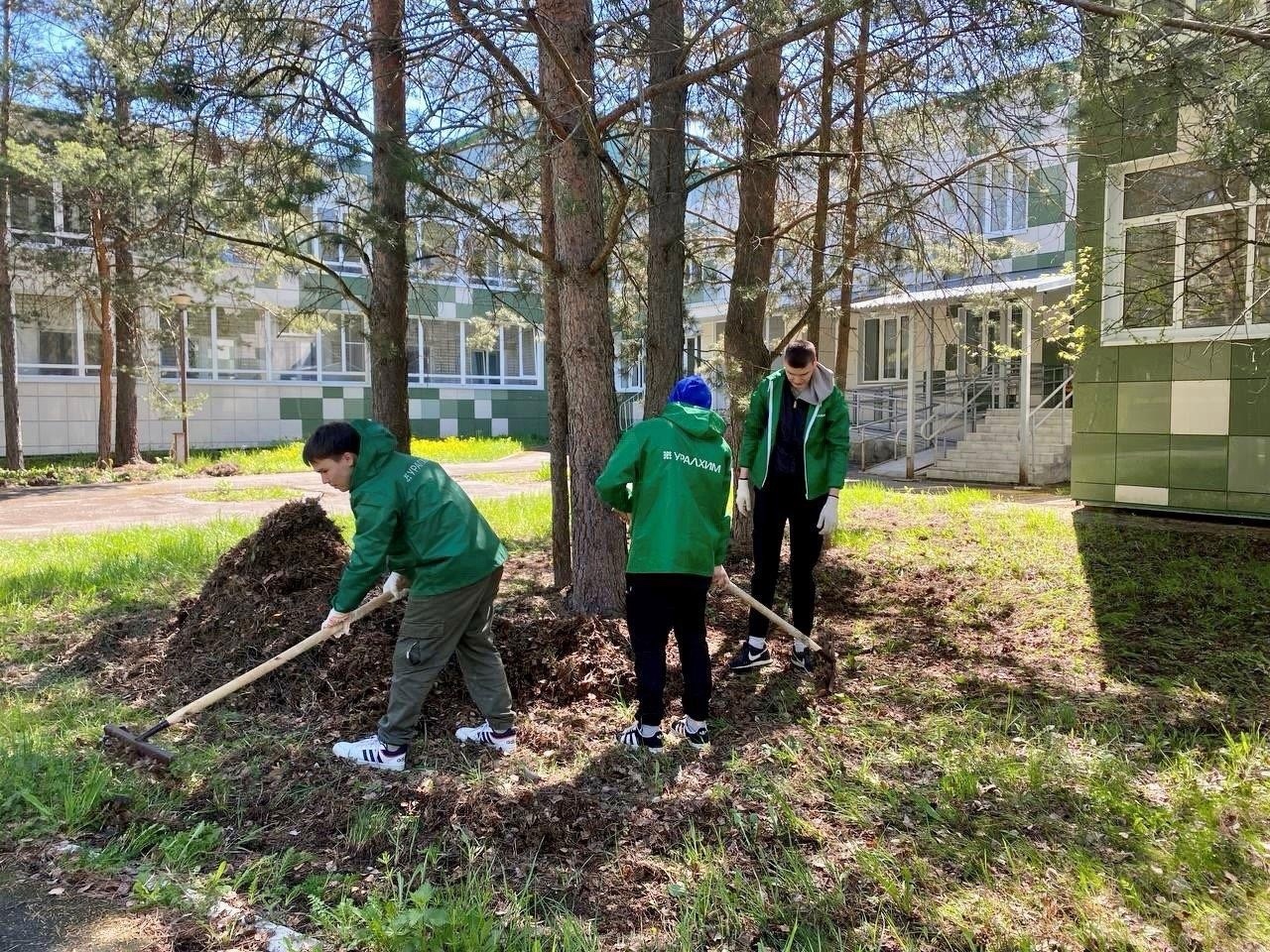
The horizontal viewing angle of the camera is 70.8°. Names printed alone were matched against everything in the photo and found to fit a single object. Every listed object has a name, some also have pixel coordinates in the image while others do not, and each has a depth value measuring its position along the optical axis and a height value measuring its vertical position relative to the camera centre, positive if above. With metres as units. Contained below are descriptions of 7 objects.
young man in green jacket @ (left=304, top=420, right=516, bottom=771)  3.41 -0.57
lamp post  15.74 +0.92
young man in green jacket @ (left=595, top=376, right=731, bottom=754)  3.49 -0.48
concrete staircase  13.55 -0.70
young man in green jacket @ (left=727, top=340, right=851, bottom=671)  4.55 -0.32
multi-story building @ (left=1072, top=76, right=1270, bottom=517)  8.06 +0.52
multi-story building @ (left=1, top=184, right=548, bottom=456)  16.36 +1.07
